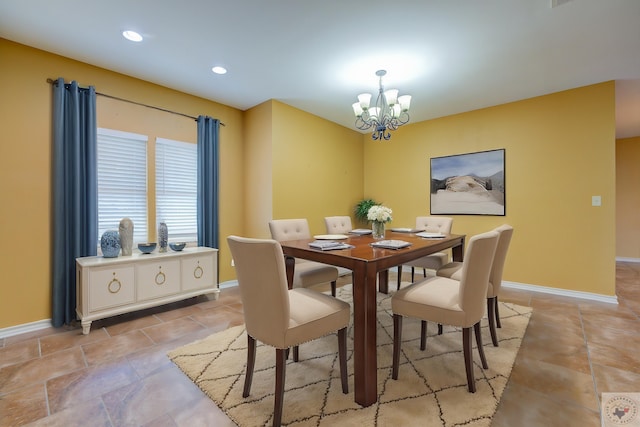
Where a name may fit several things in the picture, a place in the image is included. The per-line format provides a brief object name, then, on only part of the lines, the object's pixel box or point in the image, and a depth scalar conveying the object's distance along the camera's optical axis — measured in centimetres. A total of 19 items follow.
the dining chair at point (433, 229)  312
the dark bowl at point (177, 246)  318
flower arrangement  254
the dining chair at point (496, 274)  210
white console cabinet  249
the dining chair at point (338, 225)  333
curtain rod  261
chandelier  283
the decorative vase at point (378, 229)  258
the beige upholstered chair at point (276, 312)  138
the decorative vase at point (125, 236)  286
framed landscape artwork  396
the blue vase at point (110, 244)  270
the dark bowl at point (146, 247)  294
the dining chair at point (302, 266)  253
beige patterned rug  145
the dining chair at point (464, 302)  160
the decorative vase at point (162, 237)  314
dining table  152
